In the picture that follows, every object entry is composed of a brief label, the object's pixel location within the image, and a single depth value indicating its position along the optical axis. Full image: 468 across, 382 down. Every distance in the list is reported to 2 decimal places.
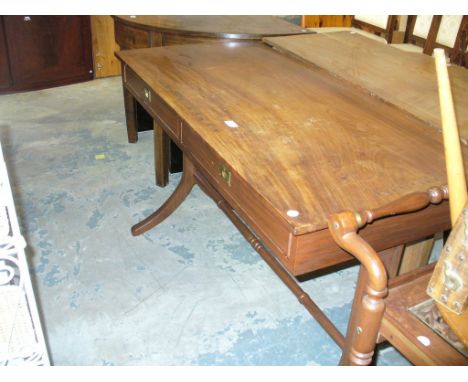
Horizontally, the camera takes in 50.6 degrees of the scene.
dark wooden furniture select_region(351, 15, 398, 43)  3.31
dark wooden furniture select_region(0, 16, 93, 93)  3.70
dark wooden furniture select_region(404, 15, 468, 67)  2.51
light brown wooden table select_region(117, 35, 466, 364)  1.10
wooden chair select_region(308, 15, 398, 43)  3.33
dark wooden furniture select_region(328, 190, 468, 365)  0.96
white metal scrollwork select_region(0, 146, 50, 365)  1.06
